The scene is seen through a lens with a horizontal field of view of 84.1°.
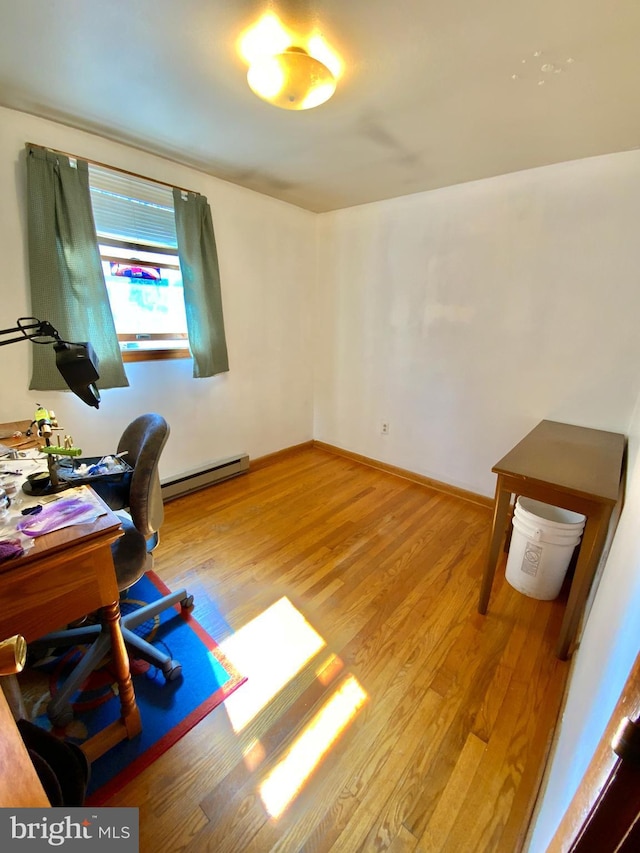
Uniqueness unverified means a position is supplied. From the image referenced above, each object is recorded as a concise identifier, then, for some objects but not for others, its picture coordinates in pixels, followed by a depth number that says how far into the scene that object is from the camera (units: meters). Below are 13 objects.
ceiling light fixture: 1.22
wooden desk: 0.88
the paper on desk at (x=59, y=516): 0.99
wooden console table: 1.39
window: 2.16
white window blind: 2.10
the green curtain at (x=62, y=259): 1.84
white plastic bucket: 1.70
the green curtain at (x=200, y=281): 2.42
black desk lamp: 1.21
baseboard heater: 2.71
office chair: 1.27
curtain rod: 1.86
